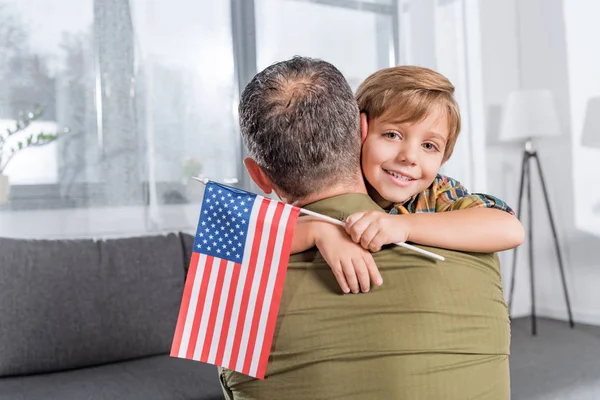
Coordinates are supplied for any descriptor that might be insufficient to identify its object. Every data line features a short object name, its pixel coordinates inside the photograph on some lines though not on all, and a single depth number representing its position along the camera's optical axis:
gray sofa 2.21
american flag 0.89
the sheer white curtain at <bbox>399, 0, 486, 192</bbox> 4.15
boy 0.85
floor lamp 3.88
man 0.83
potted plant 2.91
